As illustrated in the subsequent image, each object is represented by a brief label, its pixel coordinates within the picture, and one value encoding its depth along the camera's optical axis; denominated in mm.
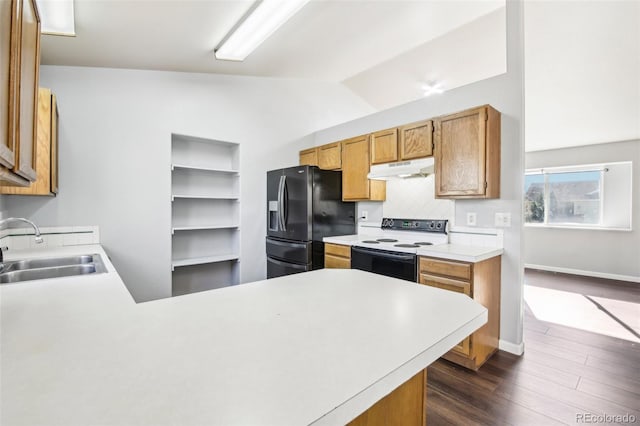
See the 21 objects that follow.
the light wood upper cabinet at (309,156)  4066
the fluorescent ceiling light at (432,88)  4270
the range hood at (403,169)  2816
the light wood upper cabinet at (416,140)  2785
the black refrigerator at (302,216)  3389
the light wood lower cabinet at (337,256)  3129
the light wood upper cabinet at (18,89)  817
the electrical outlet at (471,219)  2741
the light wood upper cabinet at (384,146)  3070
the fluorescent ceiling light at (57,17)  1763
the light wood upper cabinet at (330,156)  3730
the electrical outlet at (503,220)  2531
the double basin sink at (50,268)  1762
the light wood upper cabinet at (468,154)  2432
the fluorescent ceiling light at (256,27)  2109
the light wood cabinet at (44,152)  2107
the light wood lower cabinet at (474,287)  2230
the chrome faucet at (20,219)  1468
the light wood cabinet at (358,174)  3385
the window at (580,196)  5016
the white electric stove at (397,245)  2572
